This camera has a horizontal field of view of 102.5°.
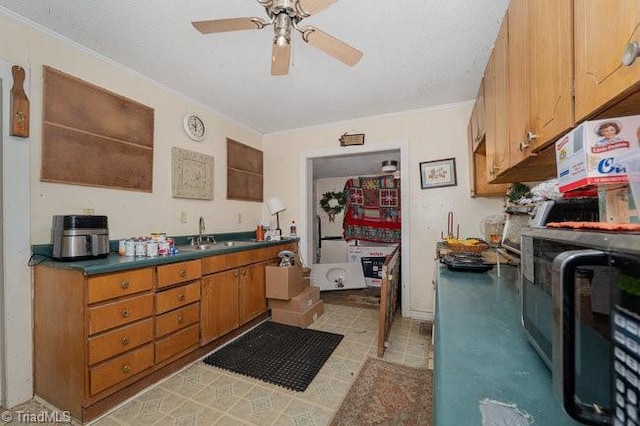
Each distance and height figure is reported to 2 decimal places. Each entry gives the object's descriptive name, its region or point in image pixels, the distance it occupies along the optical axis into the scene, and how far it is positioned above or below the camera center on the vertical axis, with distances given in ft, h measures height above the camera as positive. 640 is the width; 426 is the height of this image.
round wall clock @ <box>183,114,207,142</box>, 8.53 +3.05
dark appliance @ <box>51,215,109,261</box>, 5.11 -0.44
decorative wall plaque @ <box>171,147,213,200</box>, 8.17 +1.40
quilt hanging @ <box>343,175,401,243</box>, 15.94 +0.37
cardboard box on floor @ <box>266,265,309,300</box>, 8.77 -2.30
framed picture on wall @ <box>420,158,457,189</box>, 9.16 +1.51
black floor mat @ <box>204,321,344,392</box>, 6.07 -3.76
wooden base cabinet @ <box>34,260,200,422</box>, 4.60 -2.30
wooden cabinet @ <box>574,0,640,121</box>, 1.68 +1.20
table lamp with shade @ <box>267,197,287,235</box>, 11.14 +0.41
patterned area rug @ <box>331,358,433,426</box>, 4.77 -3.78
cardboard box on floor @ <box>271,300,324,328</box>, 8.68 -3.52
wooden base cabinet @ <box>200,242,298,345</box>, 6.98 -2.29
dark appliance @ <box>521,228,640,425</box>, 1.07 -0.55
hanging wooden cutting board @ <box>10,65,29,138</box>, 5.02 +2.17
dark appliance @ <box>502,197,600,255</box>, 2.79 +0.04
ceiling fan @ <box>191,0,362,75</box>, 4.02 +3.19
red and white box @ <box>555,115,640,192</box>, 1.96 +0.52
